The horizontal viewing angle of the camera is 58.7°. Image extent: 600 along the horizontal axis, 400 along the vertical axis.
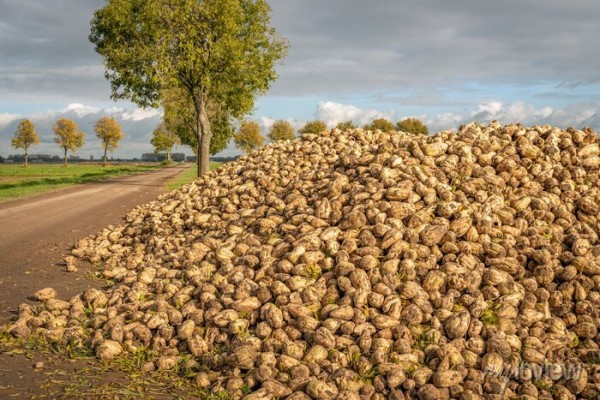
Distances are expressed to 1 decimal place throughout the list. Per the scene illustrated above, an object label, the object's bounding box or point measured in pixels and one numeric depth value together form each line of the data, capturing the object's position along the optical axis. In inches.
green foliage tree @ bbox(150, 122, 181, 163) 3619.1
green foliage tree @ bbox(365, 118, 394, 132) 3179.1
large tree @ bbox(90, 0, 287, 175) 1175.6
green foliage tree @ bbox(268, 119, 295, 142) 3401.3
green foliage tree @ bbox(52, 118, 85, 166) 3993.6
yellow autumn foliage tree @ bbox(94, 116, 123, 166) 4033.0
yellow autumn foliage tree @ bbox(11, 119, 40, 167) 3907.5
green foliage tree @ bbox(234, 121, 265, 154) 3329.2
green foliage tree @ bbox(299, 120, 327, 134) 2819.9
